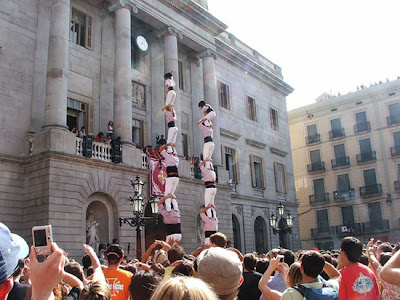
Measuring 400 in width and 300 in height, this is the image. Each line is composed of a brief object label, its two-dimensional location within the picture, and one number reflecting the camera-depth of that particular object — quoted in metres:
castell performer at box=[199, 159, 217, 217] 16.56
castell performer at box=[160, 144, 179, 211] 15.45
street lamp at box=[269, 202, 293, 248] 25.15
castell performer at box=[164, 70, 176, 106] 16.18
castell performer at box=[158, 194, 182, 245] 15.27
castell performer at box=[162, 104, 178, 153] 15.85
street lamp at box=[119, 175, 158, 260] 16.25
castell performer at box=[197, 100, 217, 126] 16.71
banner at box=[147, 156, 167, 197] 21.66
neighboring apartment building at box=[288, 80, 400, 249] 40.88
